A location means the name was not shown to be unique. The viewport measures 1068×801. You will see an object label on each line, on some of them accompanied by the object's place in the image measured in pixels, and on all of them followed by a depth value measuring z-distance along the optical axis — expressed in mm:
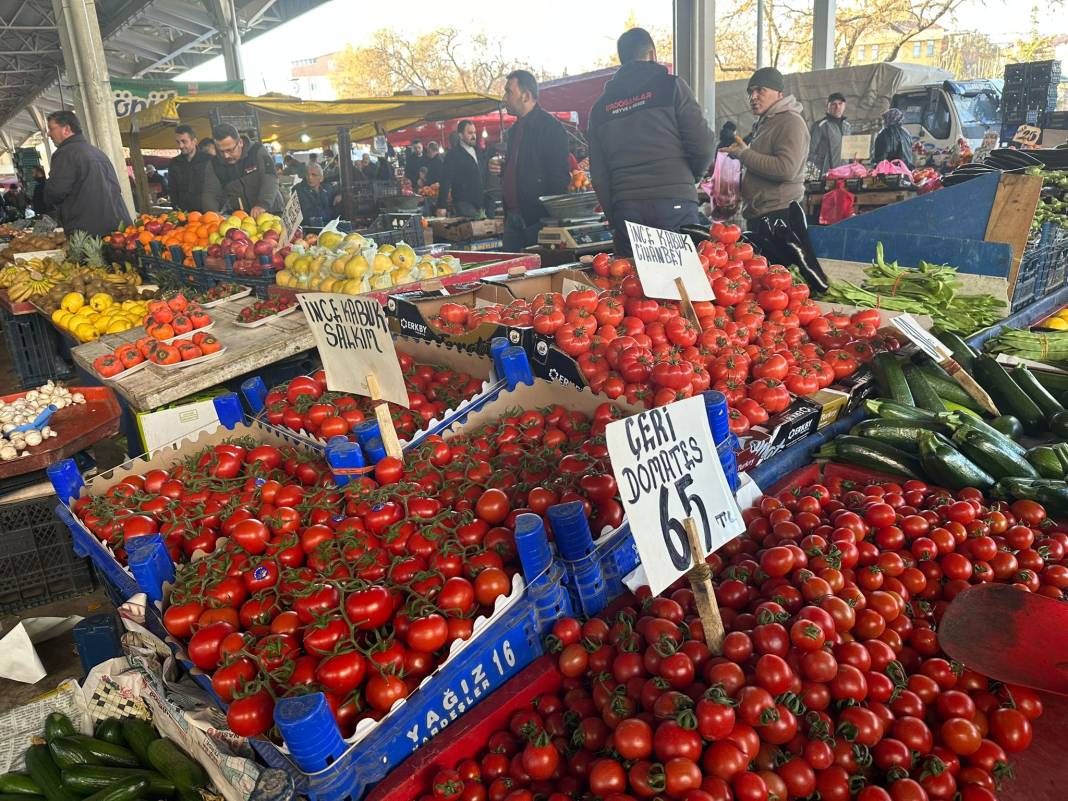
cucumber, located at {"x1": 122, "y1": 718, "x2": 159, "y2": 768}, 1867
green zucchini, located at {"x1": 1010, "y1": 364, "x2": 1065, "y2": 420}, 2820
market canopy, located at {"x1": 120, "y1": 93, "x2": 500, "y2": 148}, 9148
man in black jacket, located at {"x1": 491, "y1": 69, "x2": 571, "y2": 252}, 6406
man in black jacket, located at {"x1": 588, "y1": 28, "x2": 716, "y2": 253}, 4871
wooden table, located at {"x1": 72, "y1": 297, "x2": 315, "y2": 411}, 3725
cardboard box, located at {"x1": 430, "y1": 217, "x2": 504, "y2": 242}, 9158
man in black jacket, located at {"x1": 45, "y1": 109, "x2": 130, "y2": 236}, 7152
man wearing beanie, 5137
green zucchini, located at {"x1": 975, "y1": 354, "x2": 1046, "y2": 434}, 2821
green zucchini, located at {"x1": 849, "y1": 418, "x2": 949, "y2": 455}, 2500
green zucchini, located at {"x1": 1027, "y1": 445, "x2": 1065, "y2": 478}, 2336
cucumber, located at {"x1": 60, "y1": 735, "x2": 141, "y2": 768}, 1839
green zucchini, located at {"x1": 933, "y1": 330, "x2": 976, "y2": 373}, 3100
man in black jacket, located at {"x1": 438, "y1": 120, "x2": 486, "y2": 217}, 9711
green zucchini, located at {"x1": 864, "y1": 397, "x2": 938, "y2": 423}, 2633
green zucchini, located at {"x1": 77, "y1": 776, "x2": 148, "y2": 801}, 1663
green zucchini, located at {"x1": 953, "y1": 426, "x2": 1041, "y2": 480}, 2307
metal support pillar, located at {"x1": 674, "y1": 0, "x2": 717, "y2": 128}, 10016
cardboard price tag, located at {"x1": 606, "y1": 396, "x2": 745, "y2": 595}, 1363
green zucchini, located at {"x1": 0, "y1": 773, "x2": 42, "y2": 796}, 1809
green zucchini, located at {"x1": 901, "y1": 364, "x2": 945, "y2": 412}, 2852
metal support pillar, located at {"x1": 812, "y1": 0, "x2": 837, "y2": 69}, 15445
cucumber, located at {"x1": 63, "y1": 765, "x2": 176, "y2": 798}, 1743
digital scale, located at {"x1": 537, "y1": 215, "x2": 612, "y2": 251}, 6633
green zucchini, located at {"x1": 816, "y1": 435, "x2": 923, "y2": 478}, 2396
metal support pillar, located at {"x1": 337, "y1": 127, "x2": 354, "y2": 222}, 10047
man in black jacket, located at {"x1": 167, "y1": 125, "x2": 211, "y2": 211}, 8023
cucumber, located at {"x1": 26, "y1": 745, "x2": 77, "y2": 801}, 1773
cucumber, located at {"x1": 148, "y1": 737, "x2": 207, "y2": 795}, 1681
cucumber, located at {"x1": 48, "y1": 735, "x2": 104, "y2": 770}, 1820
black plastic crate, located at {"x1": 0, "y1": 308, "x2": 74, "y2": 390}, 6879
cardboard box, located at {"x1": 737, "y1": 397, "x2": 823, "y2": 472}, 2365
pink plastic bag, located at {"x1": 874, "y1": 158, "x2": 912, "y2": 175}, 9433
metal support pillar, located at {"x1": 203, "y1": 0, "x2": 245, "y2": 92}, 20000
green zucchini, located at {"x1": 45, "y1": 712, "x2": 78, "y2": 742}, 1899
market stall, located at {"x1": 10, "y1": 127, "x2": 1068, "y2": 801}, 1363
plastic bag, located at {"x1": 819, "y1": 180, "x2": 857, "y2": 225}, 8820
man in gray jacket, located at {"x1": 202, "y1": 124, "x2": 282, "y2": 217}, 7215
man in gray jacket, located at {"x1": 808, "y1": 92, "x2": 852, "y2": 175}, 10180
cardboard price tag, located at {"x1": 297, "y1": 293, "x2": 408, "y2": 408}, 2166
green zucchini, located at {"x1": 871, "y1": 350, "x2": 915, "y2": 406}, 2844
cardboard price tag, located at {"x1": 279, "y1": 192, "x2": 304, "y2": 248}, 5502
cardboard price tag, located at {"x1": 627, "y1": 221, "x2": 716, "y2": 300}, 2803
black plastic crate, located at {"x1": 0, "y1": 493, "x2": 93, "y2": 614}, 3158
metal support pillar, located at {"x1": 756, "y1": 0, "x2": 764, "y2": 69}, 18547
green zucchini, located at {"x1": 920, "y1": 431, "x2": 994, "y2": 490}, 2250
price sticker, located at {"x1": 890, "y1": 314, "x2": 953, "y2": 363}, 2756
